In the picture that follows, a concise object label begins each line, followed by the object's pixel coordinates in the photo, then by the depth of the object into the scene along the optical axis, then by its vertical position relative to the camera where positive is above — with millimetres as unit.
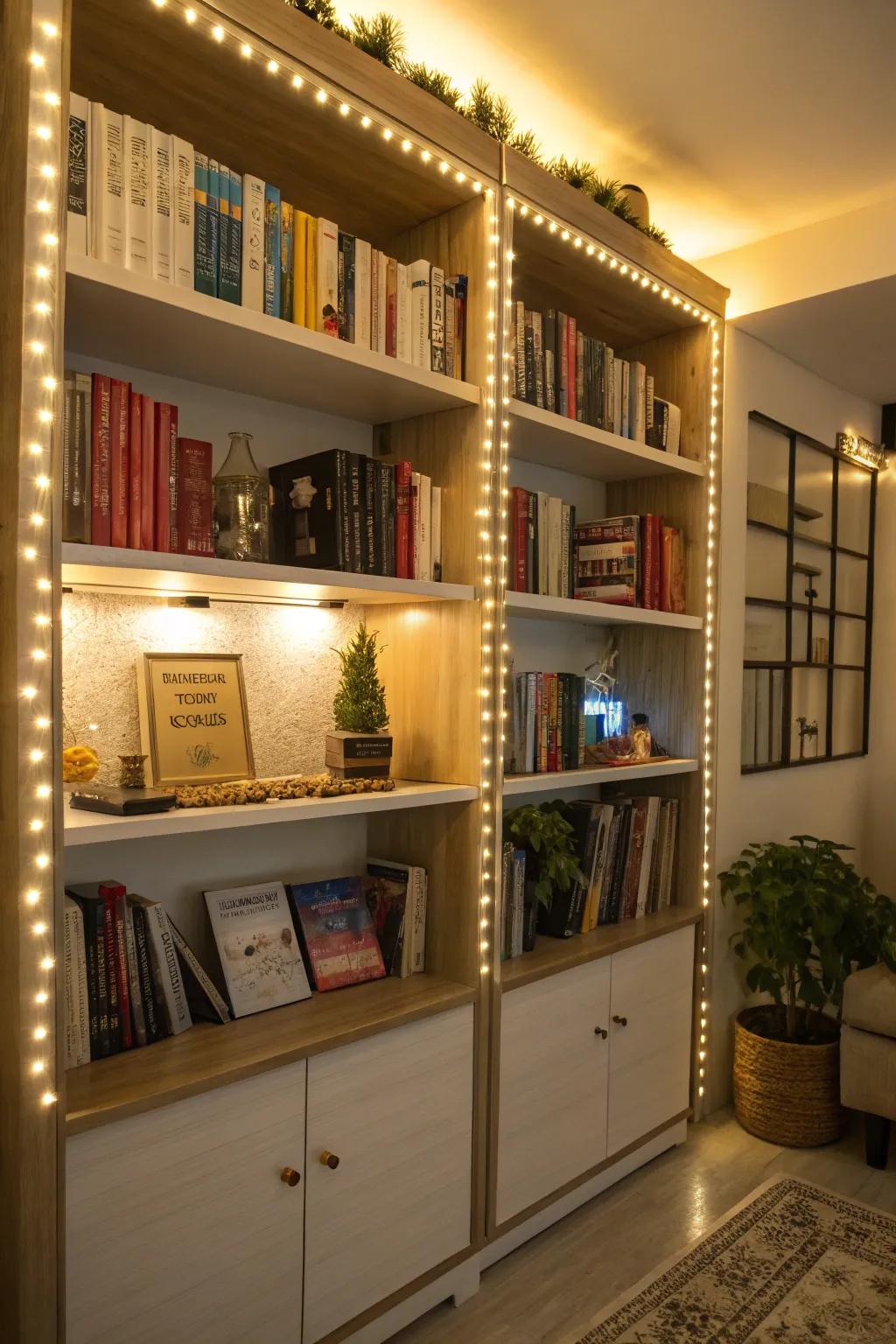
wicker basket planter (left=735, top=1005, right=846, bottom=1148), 2584 -1198
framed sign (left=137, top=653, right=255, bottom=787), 1633 -126
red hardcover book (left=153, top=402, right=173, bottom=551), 1458 +273
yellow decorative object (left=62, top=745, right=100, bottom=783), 1491 -190
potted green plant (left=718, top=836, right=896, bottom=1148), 2584 -836
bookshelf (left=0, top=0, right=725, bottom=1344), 1266 +126
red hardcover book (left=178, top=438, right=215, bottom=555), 1512 +246
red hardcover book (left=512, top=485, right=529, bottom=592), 2160 +269
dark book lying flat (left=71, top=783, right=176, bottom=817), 1398 -232
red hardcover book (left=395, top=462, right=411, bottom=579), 1854 +263
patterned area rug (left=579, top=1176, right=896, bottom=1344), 1856 -1323
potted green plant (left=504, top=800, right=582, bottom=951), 2182 -460
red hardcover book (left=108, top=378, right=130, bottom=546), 1394 +282
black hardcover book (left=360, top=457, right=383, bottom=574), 1776 +244
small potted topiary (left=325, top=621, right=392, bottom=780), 1826 -139
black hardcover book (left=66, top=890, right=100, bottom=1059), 1468 -516
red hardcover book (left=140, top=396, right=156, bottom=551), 1435 +260
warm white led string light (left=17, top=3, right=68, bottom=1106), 1230 +181
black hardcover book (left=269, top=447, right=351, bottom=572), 1719 +252
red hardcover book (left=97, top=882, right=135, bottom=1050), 1501 -475
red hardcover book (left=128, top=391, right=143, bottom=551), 1419 +262
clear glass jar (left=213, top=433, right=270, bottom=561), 1626 +234
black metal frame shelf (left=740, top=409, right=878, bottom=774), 3035 +179
